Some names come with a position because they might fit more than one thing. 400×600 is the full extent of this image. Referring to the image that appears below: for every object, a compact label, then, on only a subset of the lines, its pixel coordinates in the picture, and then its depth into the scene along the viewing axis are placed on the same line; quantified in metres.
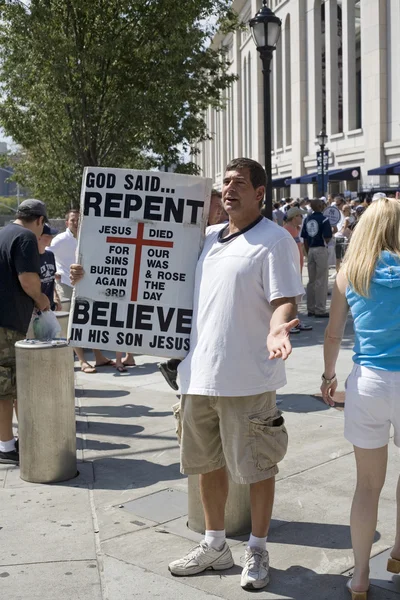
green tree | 14.25
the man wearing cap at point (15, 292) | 5.87
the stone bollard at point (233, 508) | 4.57
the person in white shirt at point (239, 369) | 3.85
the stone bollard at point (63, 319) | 8.18
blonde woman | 3.56
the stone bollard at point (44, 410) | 5.61
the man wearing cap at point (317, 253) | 13.67
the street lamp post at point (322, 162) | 30.71
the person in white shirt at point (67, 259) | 9.92
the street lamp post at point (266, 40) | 12.17
